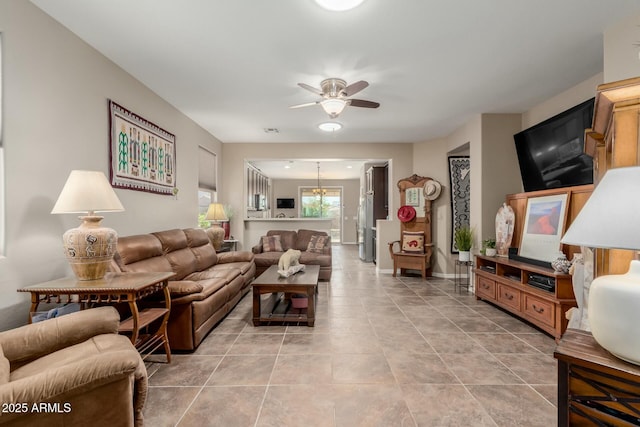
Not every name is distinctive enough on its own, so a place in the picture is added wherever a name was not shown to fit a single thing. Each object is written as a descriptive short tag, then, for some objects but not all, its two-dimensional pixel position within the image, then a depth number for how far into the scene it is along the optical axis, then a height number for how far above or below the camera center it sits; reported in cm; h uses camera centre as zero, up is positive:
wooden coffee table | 314 -83
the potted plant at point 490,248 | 397 -46
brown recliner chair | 100 -65
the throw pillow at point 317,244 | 559 -56
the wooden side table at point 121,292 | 180 -49
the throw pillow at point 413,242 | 556 -52
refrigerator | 733 -42
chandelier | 1107 +95
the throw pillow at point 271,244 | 569 -56
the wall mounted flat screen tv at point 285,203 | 1137 +49
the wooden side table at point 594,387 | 94 -59
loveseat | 517 -63
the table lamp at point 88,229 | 191 -9
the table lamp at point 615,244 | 89 -9
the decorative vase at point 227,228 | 583 -25
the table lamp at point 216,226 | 466 -17
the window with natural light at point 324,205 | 1152 +42
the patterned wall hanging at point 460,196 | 544 +36
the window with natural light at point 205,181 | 499 +63
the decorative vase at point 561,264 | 279 -49
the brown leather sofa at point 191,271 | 254 -70
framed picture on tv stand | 321 -15
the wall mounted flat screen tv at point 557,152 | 301 +75
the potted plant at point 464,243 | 440 -43
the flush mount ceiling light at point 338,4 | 186 +137
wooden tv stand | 274 -85
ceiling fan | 304 +126
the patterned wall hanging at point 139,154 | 285 +70
